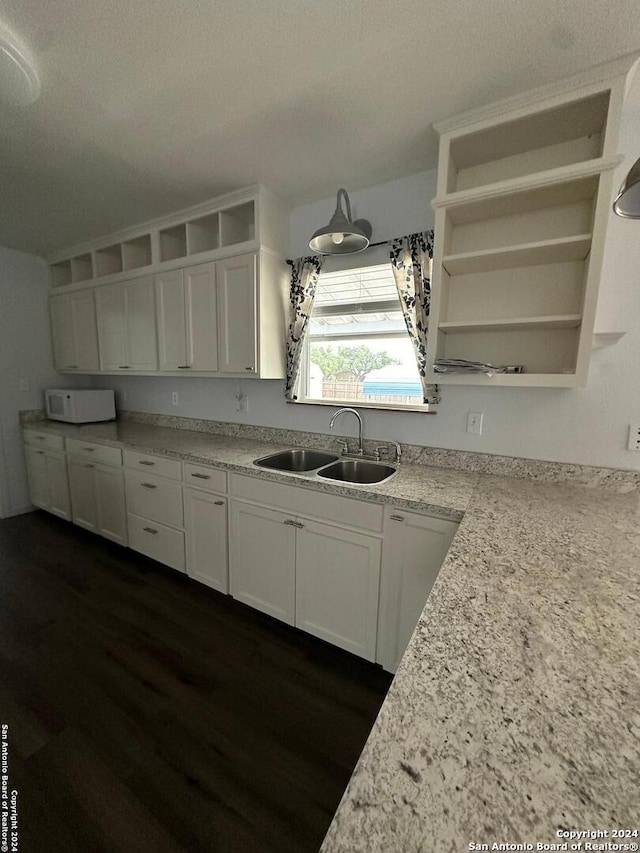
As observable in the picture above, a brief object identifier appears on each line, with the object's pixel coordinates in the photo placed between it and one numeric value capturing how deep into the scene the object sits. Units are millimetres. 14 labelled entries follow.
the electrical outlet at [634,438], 1495
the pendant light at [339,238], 1547
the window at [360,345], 2094
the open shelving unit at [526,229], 1307
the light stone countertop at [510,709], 386
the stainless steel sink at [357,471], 1953
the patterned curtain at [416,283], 1853
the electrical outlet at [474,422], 1818
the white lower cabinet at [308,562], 1611
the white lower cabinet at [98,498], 2605
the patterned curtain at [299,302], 2227
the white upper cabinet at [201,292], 2154
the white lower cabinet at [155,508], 2258
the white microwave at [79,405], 3080
